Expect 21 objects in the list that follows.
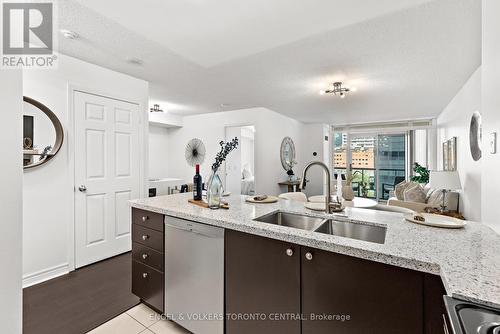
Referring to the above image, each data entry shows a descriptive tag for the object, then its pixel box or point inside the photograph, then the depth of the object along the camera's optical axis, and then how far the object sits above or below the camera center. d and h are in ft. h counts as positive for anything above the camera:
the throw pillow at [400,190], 15.39 -1.57
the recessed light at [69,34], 7.06 +4.08
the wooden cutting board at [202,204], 5.98 -0.97
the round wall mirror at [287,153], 19.83 +1.18
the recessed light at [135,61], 9.00 +4.14
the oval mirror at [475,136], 8.86 +1.22
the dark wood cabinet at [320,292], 2.98 -1.89
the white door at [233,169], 19.13 -0.19
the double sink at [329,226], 4.60 -1.26
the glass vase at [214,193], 5.90 -0.68
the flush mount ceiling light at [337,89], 11.66 +3.95
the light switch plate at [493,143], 4.20 +0.44
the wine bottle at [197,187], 6.56 -0.57
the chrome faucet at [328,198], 5.25 -0.70
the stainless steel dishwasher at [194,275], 4.88 -2.42
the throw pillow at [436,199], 12.30 -1.74
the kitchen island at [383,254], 2.65 -1.18
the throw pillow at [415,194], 13.51 -1.61
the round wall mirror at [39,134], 7.67 +1.14
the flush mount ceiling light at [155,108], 16.17 +4.07
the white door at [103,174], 8.95 -0.28
